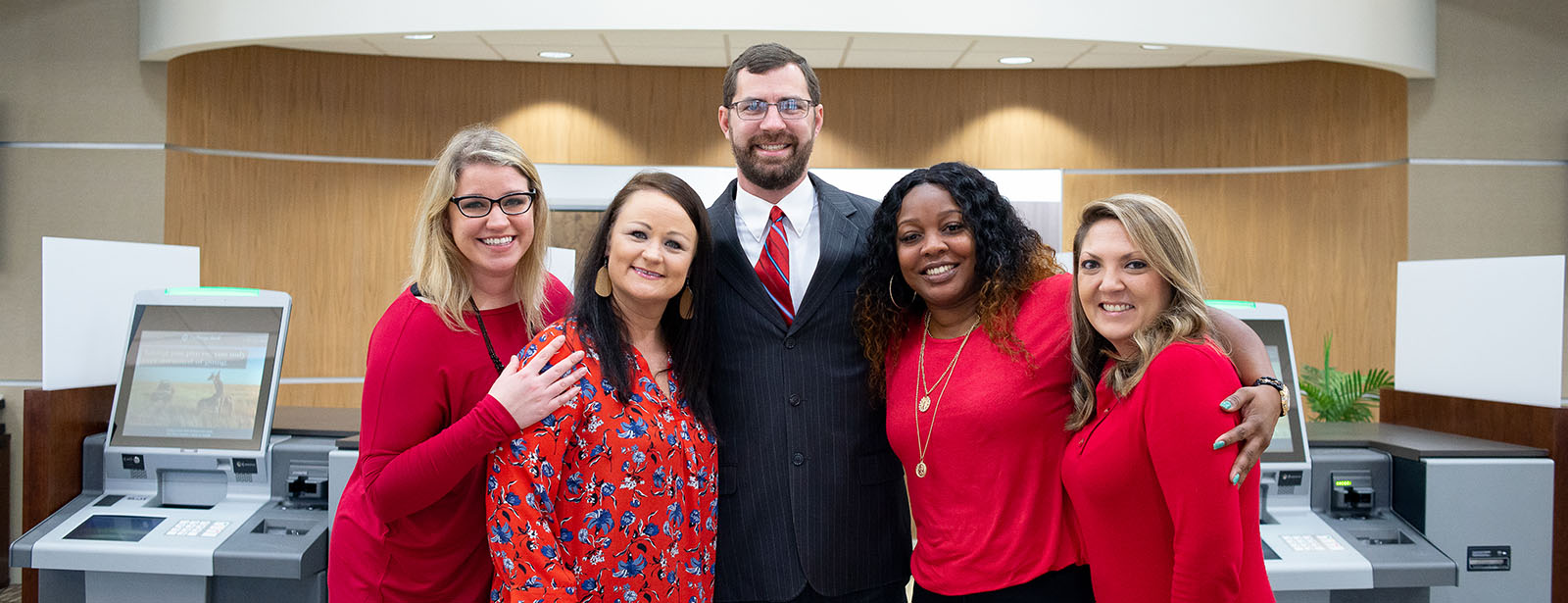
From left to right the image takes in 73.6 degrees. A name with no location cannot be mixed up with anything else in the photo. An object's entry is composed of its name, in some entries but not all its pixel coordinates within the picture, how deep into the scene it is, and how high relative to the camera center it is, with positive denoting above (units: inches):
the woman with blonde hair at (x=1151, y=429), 71.7 -9.8
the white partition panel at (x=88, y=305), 137.2 -3.2
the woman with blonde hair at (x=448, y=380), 78.3 -7.3
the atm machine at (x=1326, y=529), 121.8 -28.8
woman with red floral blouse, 73.9 -12.3
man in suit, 90.9 -9.1
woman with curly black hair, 82.6 -7.7
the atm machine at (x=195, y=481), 124.8 -25.6
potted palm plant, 221.1 -21.5
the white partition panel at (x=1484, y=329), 134.4 -4.4
